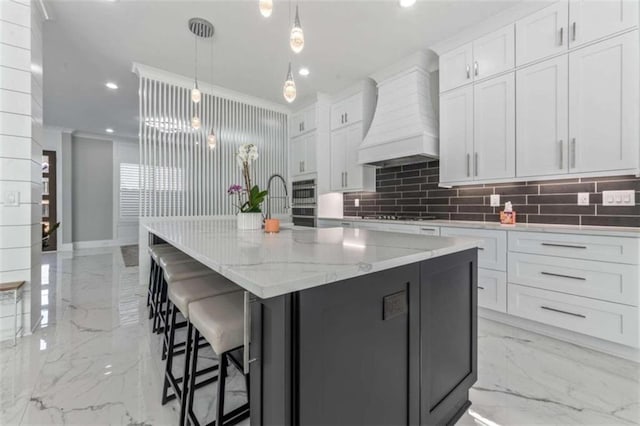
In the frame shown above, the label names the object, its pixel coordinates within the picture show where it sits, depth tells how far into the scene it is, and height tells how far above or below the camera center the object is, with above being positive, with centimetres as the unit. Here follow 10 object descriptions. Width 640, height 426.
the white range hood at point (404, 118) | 320 +119
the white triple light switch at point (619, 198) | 217 +12
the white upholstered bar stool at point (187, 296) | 129 -42
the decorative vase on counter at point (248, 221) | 209 -7
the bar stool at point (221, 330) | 99 -44
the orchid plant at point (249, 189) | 193 +17
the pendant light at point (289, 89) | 194 +90
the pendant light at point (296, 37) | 153 +100
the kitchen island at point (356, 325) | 74 -38
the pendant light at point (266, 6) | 139 +106
